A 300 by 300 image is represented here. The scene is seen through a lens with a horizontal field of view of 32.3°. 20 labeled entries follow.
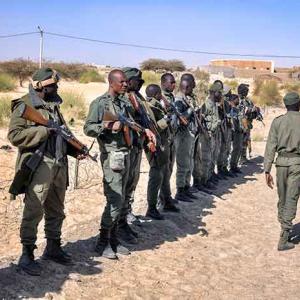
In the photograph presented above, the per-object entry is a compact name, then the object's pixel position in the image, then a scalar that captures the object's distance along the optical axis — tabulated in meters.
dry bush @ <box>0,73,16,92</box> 25.76
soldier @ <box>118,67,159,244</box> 5.62
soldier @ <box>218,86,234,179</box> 10.13
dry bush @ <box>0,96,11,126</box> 14.10
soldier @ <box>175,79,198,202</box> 8.08
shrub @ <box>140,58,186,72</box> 53.03
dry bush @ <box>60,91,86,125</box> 16.95
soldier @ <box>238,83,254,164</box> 11.65
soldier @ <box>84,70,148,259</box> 5.12
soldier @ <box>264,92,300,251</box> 6.18
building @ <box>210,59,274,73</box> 64.12
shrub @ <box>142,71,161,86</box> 32.78
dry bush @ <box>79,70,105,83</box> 36.53
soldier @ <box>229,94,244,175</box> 11.16
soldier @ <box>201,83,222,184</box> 9.34
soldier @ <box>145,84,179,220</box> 6.66
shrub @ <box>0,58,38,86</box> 35.16
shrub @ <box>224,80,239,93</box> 36.28
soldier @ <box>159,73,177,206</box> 7.13
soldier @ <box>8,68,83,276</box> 4.38
